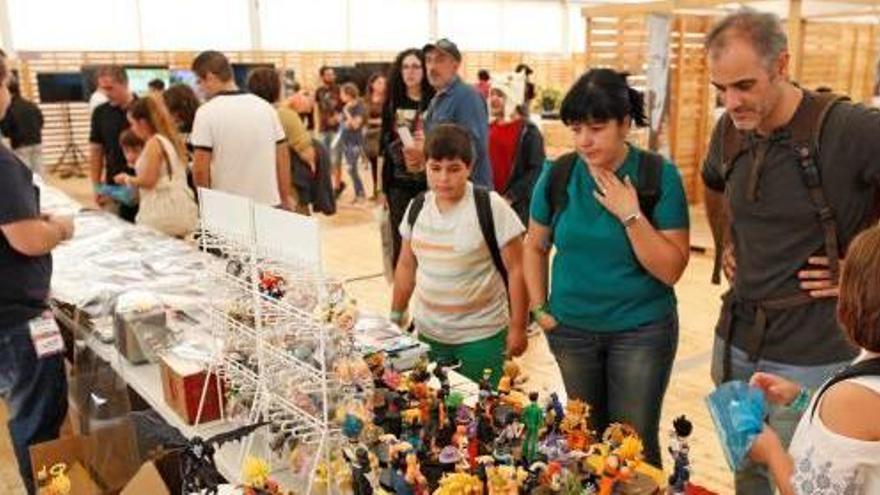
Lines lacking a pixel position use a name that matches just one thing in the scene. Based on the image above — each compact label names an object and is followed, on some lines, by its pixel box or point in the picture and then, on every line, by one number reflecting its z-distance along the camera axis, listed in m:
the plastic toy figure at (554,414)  1.57
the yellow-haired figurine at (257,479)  1.47
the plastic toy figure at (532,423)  1.50
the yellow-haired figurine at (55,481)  2.07
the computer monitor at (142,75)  11.75
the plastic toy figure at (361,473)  1.45
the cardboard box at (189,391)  2.04
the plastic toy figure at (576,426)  1.52
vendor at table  2.33
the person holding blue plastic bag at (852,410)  1.15
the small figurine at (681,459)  1.33
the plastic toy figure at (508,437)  1.49
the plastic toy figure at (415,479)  1.38
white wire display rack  1.60
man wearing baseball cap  3.90
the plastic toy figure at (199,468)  1.53
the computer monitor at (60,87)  12.48
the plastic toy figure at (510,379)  1.71
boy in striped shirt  2.44
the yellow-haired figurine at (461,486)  1.33
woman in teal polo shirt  1.99
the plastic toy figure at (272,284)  1.75
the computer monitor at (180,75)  11.53
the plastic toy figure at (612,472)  1.38
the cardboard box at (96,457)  2.36
